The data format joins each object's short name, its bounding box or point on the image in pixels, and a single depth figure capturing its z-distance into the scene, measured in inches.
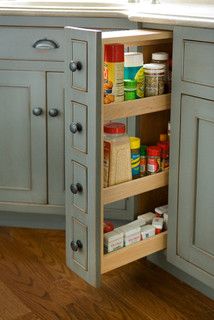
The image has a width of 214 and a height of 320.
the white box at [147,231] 93.8
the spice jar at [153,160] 94.1
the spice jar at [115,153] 88.3
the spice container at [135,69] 90.3
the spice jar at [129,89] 88.9
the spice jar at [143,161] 94.0
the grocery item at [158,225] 95.8
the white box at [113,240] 89.2
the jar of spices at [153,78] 90.8
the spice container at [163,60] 92.4
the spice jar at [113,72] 85.9
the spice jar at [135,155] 91.7
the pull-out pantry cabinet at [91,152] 82.2
